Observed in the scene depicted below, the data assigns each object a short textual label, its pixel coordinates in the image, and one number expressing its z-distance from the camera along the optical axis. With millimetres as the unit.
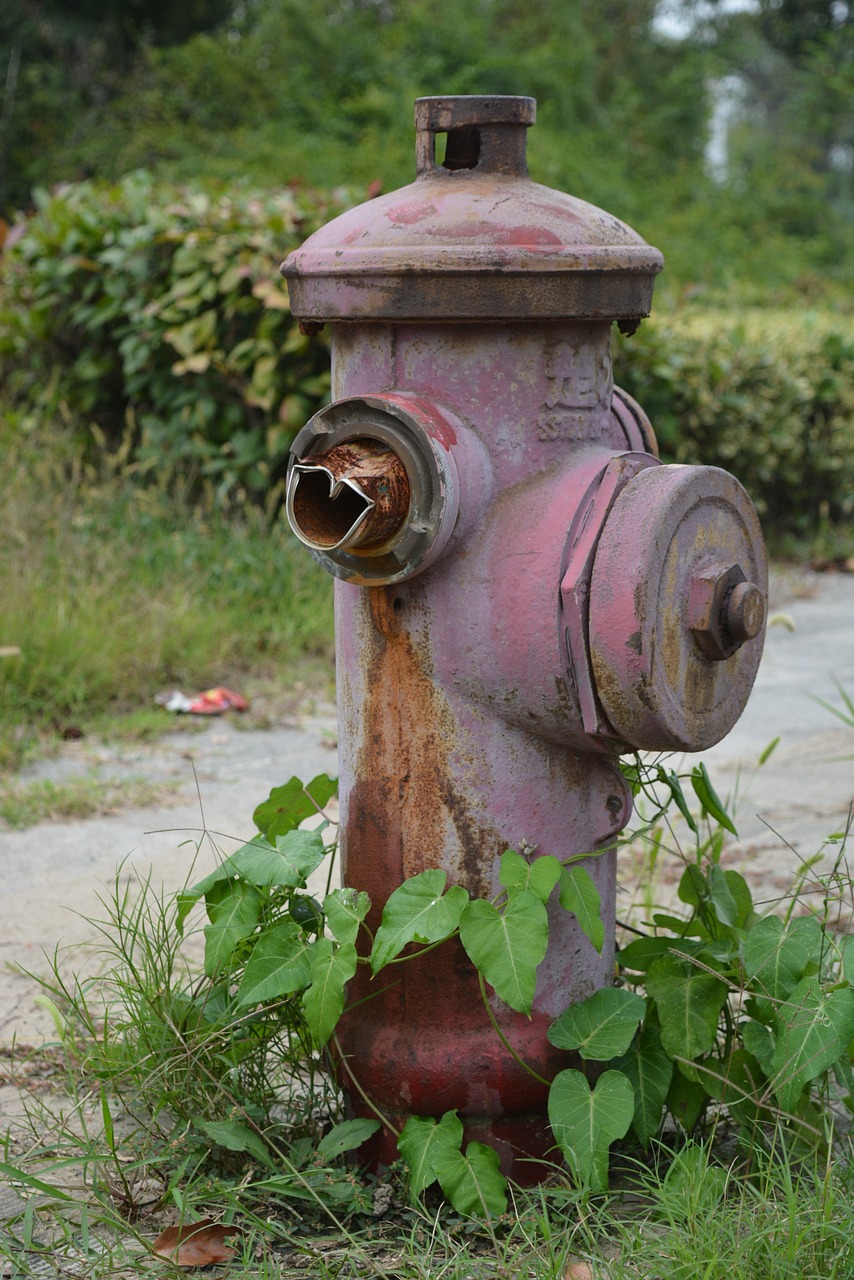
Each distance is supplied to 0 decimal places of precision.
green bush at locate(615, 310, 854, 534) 6113
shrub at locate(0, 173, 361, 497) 4334
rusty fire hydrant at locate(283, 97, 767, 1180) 2235
